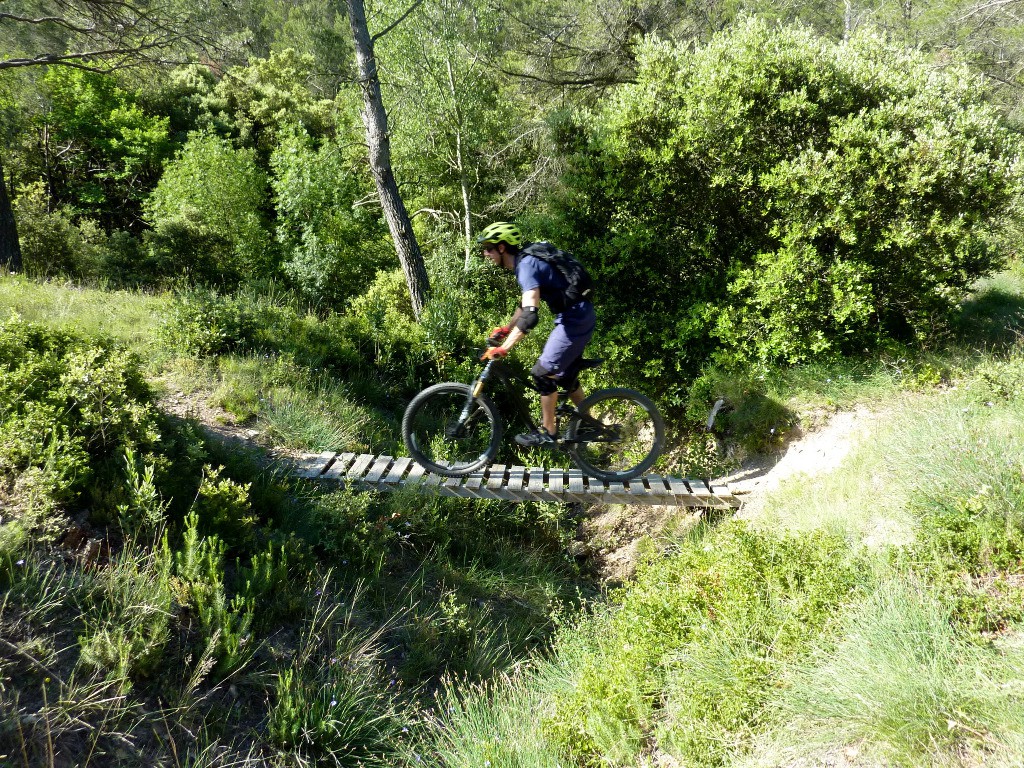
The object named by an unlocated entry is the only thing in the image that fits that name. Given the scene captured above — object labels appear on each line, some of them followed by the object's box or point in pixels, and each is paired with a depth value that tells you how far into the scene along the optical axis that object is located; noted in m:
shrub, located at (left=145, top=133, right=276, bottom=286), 13.78
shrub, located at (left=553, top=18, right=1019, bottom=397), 5.91
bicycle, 5.50
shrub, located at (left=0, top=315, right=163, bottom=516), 3.74
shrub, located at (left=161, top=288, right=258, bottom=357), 7.18
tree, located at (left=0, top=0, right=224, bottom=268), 8.62
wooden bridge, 5.82
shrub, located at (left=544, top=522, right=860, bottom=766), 2.78
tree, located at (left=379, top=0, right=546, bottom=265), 13.71
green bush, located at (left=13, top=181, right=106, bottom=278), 12.39
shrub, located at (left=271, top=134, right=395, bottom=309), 14.48
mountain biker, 4.73
